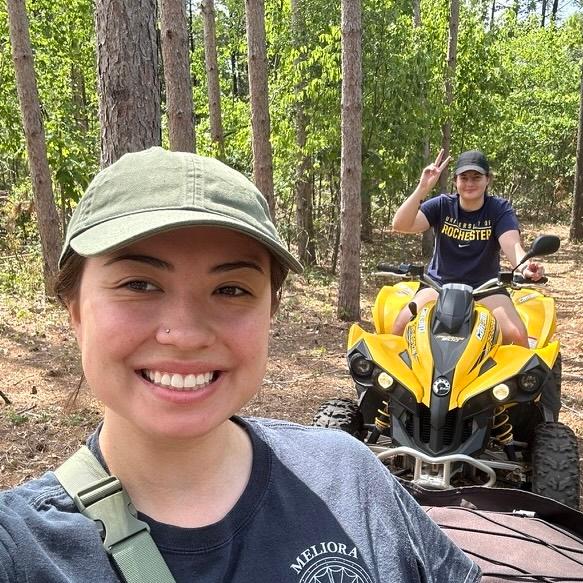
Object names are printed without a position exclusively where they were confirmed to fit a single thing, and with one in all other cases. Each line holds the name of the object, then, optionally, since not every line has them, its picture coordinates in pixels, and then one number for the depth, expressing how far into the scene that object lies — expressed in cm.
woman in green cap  100
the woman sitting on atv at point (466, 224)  446
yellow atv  332
